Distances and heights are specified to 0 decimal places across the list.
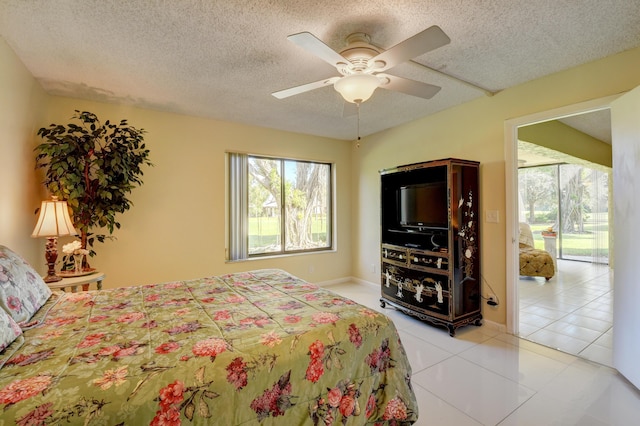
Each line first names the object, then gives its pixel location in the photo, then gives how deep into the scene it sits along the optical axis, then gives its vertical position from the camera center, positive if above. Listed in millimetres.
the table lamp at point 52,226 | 2338 -83
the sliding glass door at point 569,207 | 6336 +82
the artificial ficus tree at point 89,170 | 2572 +448
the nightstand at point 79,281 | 2352 -569
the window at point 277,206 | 4000 +122
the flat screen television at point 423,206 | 3137 +78
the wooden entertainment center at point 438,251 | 2891 -429
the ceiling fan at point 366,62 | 1446 +895
